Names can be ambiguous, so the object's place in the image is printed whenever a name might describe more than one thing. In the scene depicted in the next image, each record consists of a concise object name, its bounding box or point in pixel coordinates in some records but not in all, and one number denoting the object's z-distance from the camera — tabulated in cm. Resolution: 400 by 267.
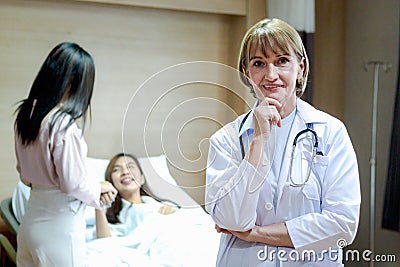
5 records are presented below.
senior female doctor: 149
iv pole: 359
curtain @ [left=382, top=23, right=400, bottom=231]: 347
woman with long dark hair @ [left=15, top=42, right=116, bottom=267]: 228
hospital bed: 259
